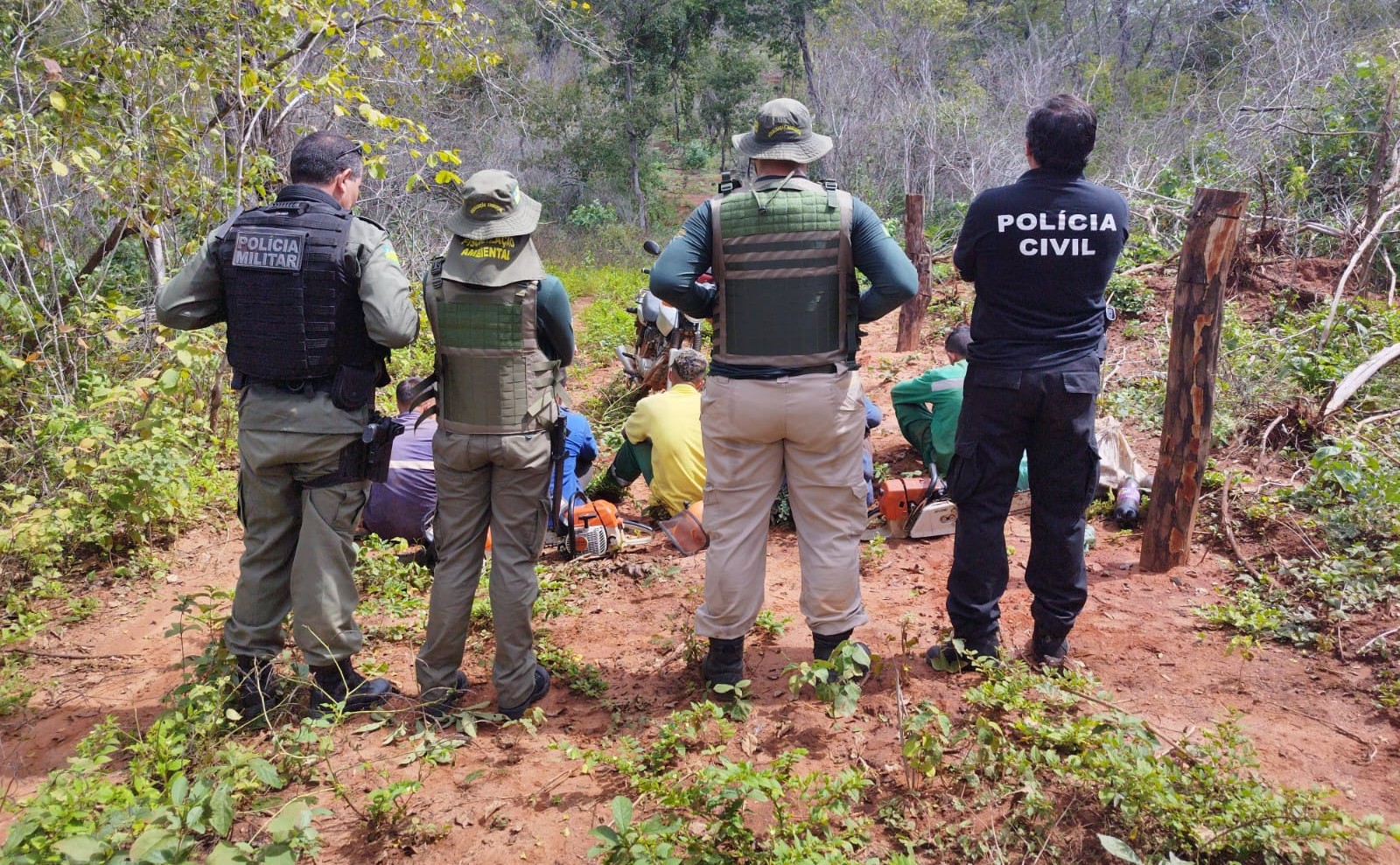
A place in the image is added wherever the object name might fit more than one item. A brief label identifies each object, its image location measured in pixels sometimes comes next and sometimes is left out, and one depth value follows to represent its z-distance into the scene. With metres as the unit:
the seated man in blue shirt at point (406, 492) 4.82
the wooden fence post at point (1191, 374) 3.89
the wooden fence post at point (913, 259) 8.61
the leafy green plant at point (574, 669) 3.45
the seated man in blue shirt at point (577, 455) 4.66
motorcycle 7.11
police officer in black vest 2.97
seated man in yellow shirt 5.04
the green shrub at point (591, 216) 19.28
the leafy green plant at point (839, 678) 2.83
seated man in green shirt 5.16
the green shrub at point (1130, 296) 8.24
